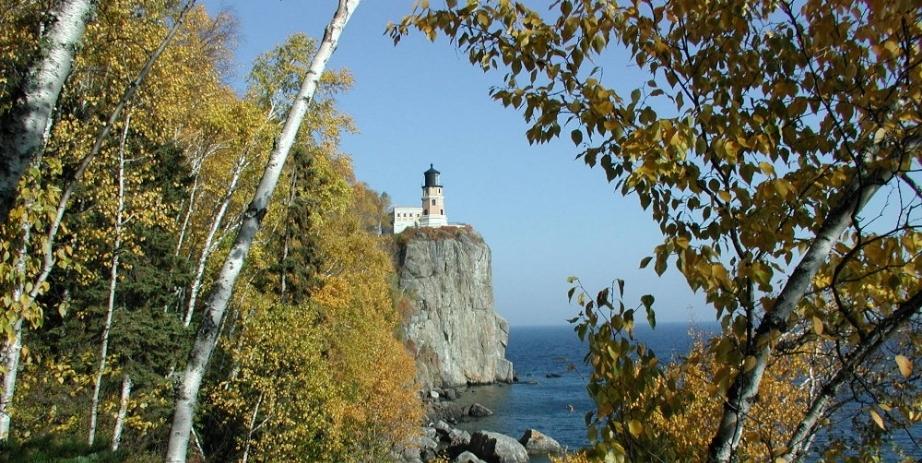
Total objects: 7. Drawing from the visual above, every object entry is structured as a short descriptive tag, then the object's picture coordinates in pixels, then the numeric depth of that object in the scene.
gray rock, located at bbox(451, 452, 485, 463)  31.66
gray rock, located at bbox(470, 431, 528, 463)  33.47
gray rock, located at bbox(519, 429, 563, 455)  36.72
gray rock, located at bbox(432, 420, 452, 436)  41.88
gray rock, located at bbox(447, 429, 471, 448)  38.17
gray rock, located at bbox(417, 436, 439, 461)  34.41
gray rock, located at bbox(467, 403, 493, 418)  51.75
